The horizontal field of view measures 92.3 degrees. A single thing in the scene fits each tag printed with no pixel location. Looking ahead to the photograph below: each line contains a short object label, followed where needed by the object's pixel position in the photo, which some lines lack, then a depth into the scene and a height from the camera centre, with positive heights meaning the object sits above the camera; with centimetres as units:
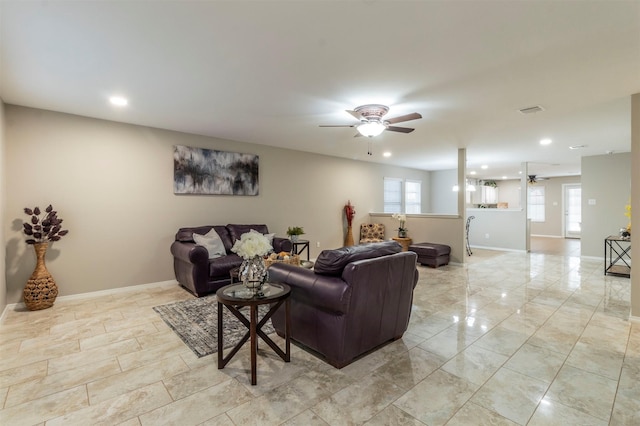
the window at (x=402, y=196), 942 +45
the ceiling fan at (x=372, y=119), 360 +110
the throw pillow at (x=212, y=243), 467 -49
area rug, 286 -121
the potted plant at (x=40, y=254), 372 -51
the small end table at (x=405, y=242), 725 -77
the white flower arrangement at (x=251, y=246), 234 -27
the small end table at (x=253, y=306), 221 -72
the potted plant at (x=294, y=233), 559 -41
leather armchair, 234 -71
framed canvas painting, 508 +70
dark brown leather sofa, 426 -76
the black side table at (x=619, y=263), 555 -114
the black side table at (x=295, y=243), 566 -61
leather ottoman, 633 -92
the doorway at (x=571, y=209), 1167 -5
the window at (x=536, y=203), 1241 +22
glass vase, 239 -49
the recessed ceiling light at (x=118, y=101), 354 +131
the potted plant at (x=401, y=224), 738 -35
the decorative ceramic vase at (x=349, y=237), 786 -70
